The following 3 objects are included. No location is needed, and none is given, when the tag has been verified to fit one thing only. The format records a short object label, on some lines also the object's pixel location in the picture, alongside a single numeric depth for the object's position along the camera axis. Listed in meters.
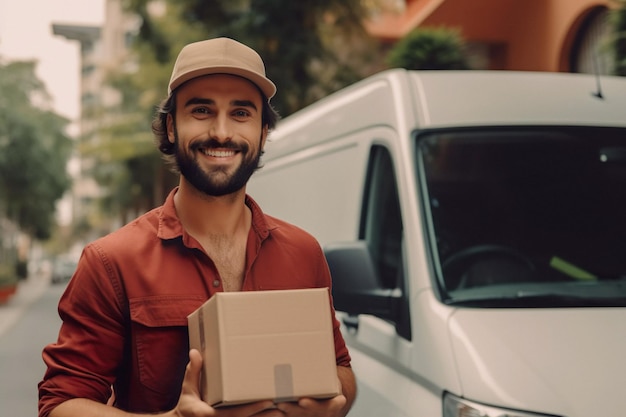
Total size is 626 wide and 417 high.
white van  3.06
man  2.32
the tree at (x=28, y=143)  27.03
